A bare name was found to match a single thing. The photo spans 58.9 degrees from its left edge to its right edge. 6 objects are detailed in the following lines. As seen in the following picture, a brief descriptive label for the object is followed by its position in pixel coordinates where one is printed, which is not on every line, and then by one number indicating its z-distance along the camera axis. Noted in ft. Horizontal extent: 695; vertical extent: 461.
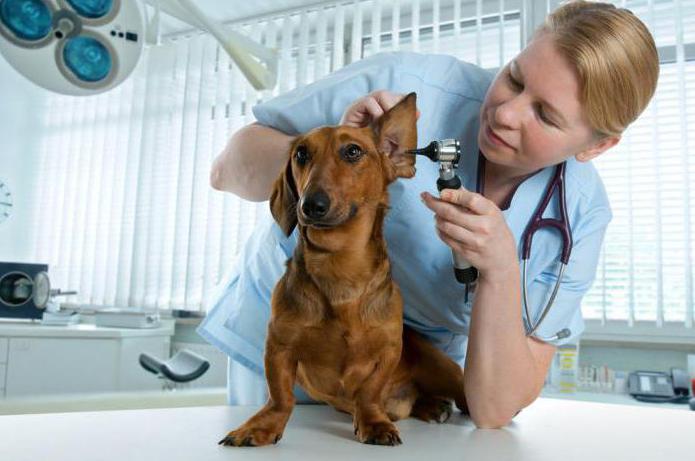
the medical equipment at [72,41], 6.25
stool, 8.75
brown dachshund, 2.19
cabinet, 10.05
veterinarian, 2.66
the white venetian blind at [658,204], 8.50
